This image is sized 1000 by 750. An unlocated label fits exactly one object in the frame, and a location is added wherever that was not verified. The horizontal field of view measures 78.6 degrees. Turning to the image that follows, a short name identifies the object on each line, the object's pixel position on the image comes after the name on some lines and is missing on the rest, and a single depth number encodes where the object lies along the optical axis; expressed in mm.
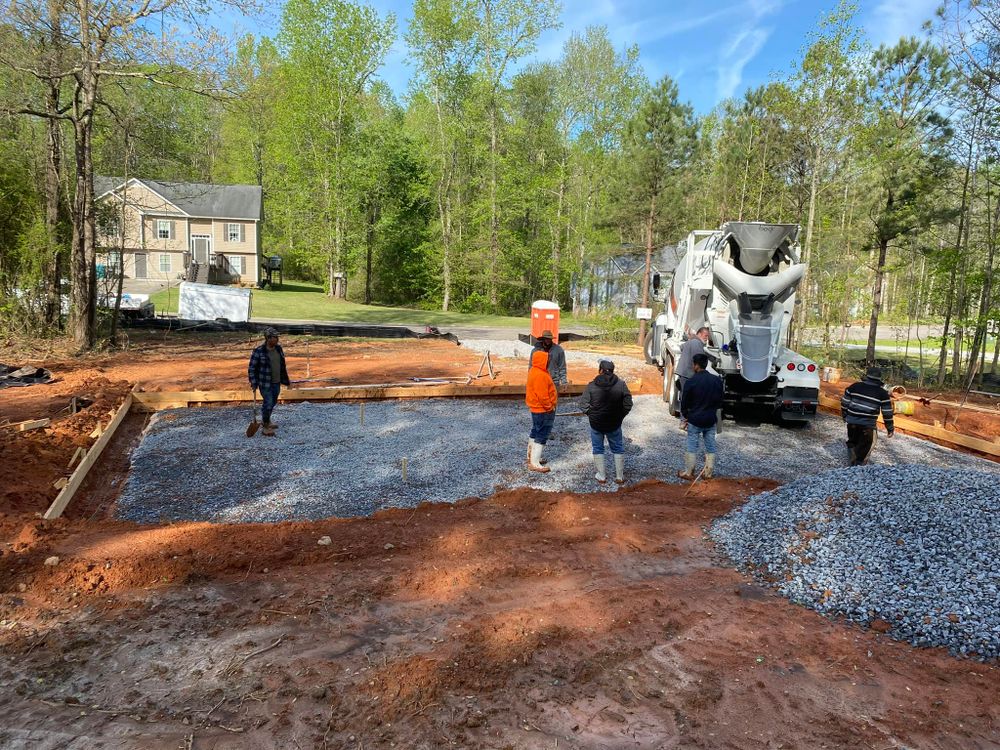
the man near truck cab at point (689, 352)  9734
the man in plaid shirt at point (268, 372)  9375
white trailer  22984
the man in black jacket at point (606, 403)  7574
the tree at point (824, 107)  19000
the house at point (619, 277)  29488
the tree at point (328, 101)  34562
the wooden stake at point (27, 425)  9070
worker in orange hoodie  8047
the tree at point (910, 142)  18562
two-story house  42094
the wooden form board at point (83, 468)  6418
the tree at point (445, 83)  33750
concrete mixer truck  10461
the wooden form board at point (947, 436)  9596
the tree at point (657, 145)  24125
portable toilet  18422
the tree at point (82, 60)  14625
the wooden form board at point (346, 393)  11008
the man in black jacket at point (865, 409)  8188
